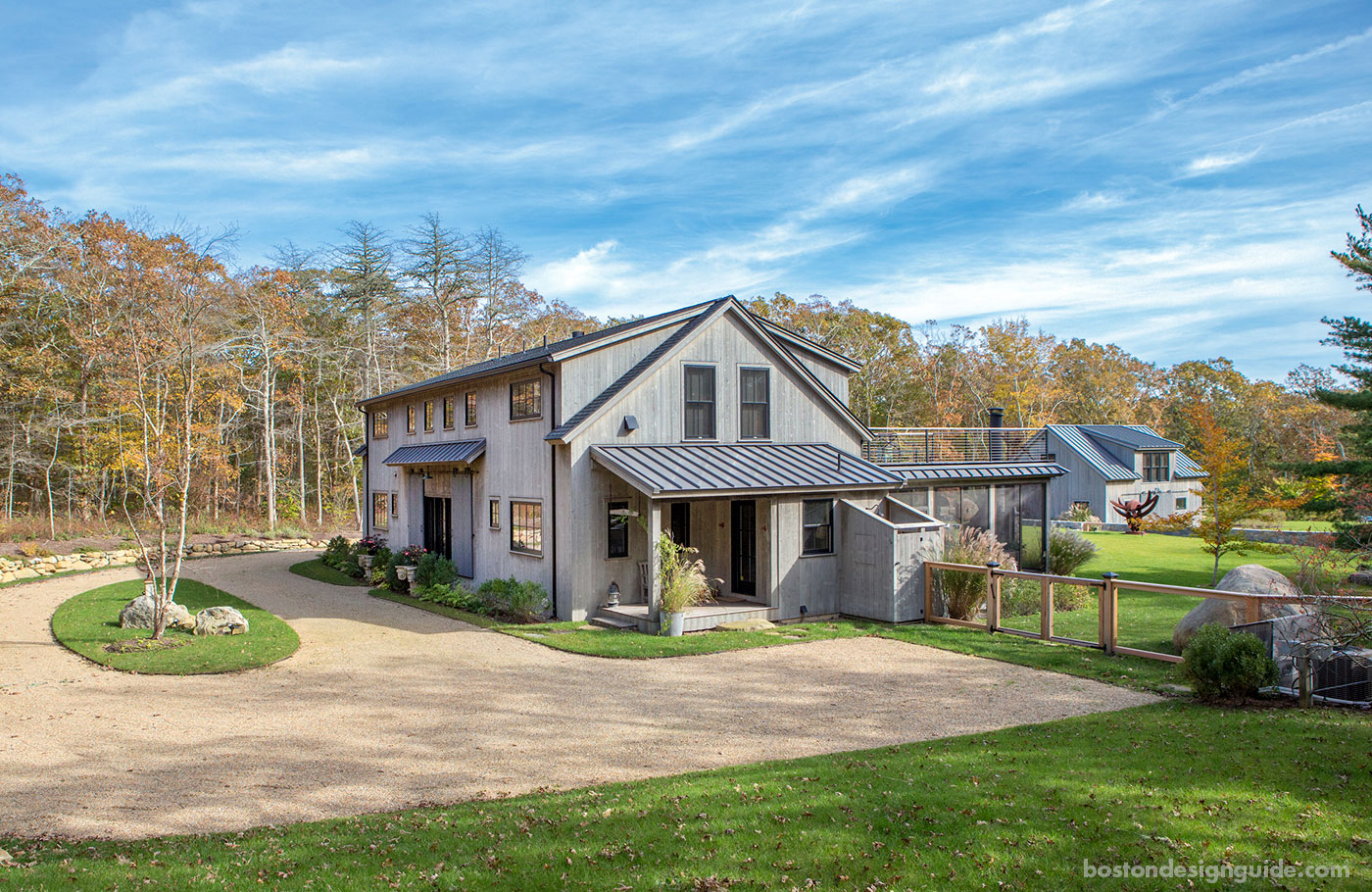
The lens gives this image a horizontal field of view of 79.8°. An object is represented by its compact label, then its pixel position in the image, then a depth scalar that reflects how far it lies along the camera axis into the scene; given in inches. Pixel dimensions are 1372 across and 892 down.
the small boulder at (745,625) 605.6
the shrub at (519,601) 641.6
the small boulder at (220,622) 587.8
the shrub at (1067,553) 866.1
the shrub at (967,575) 628.7
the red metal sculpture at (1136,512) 1401.3
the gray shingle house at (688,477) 627.8
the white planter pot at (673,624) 581.0
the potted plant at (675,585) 583.2
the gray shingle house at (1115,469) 1611.7
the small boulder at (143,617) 587.2
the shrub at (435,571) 783.3
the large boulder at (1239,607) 436.5
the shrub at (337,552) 1019.7
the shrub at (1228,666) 366.9
